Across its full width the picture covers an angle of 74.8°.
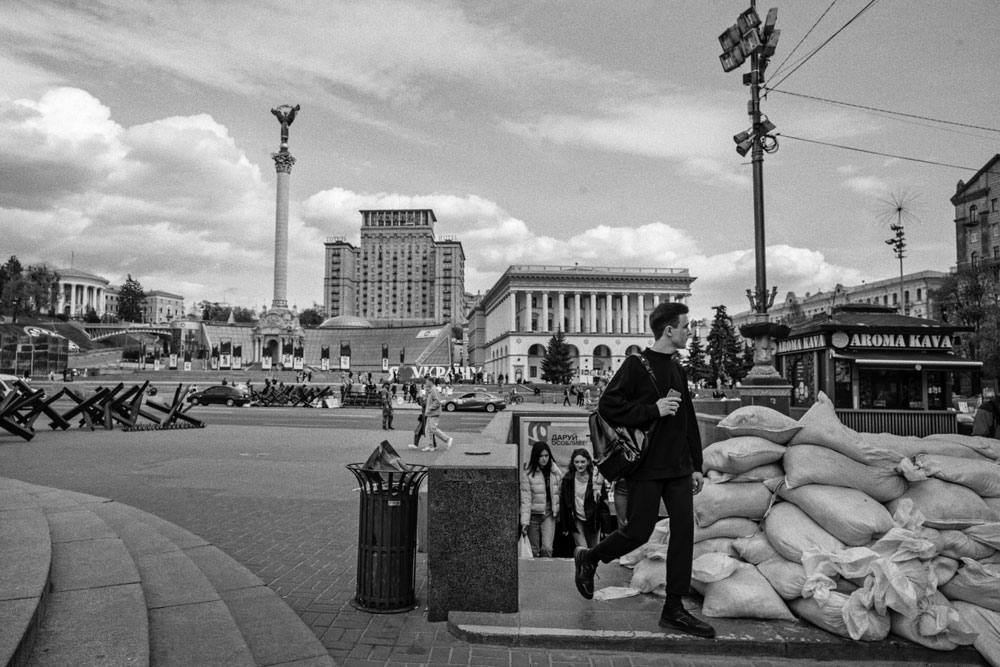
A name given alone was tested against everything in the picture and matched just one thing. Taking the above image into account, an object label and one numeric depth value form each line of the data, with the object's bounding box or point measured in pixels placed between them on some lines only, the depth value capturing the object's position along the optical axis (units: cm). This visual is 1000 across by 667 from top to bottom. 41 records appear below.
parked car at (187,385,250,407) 3619
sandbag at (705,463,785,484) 455
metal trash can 418
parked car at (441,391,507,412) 3541
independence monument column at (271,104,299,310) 7800
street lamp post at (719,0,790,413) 1302
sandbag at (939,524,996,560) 386
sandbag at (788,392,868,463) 433
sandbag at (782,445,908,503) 428
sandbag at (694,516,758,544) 449
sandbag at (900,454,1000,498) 424
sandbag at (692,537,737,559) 443
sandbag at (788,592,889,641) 356
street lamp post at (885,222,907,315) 4263
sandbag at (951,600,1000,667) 347
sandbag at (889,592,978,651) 352
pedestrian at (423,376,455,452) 1477
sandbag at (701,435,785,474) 451
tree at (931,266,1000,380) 3647
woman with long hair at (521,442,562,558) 667
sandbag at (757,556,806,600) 394
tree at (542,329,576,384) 7842
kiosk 1417
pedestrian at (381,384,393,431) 2028
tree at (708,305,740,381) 6519
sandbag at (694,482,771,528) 450
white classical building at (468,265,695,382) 9888
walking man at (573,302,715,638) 369
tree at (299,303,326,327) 18250
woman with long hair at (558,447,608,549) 673
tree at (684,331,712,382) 6756
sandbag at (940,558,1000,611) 364
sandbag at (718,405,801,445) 462
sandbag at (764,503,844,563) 407
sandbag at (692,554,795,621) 389
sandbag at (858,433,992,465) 429
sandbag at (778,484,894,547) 401
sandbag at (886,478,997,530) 395
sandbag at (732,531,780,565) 429
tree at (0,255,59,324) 11119
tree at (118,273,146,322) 15975
